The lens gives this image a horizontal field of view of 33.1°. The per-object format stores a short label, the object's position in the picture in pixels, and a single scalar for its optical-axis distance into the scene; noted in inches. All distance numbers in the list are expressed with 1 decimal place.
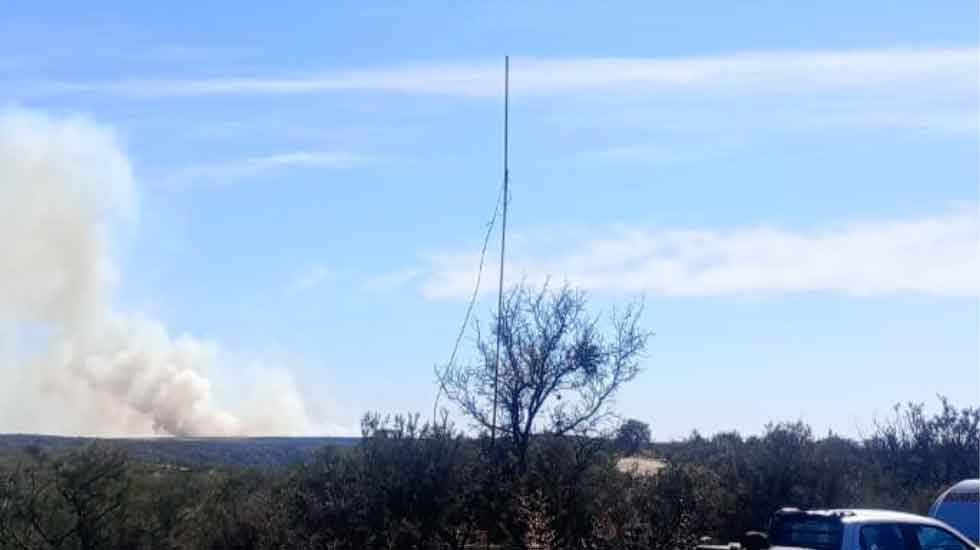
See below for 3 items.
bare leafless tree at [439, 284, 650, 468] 1026.7
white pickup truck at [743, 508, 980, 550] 683.4
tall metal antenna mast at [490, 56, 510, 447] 1015.0
